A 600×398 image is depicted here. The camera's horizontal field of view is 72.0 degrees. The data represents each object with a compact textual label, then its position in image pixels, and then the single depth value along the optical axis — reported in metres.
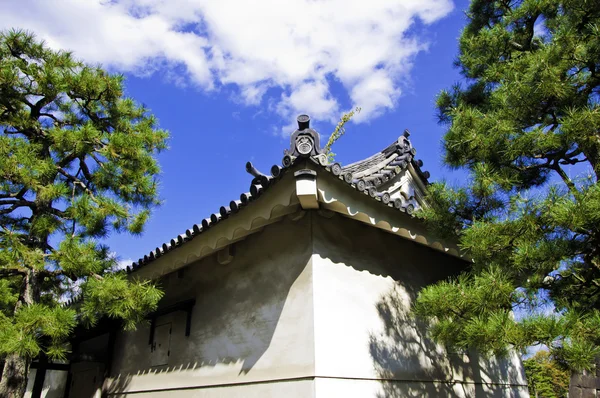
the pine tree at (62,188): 5.07
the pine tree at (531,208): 3.37
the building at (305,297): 4.49
